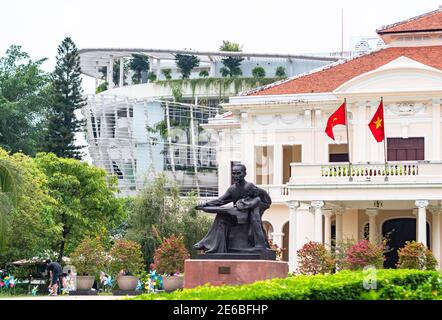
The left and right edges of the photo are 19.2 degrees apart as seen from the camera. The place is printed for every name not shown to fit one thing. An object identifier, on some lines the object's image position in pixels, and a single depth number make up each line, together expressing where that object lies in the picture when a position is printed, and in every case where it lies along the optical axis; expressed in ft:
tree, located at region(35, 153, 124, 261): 180.04
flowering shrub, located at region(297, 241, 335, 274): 129.08
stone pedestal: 82.38
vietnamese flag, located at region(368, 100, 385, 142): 139.95
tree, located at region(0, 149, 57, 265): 150.92
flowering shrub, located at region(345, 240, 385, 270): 127.75
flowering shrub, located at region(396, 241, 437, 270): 128.98
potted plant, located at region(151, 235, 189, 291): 134.51
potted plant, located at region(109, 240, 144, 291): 137.08
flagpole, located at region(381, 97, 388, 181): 139.64
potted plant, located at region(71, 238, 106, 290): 137.90
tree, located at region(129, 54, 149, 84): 318.04
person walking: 132.16
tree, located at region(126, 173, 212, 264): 165.17
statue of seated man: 84.07
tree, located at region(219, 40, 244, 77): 307.78
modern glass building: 286.87
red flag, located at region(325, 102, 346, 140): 141.59
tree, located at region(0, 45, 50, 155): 252.62
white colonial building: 140.26
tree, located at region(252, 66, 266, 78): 303.48
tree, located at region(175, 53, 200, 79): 308.60
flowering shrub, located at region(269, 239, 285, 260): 131.89
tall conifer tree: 217.77
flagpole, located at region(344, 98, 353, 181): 140.46
